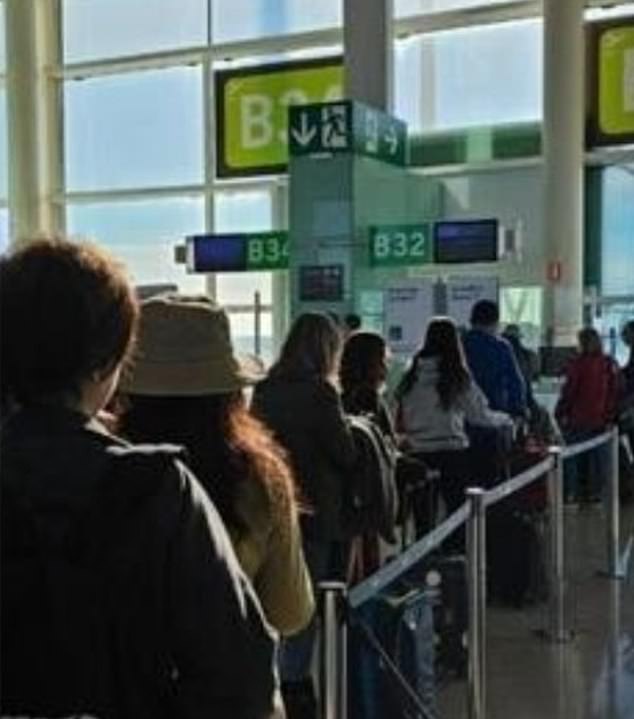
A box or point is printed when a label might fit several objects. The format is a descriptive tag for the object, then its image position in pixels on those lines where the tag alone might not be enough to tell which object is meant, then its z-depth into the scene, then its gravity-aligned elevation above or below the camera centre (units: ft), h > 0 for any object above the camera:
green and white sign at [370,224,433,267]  40.63 +0.93
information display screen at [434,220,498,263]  41.16 +1.06
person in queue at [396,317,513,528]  20.12 -2.08
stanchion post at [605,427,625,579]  22.71 -4.13
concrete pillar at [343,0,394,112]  42.91 +7.35
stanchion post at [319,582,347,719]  8.33 -2.42
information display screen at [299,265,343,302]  39.81 -0.22
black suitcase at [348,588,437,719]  9.39 -2.99
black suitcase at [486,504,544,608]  19.19 -4.15
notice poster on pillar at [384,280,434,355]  35.65 -1.01
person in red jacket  30.83 -2.78
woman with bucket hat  6.81 -0.80
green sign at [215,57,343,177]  55.01 +6.90
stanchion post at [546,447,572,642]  18.51 -4.00
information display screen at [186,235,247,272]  48.29 +0.89
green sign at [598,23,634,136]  47.47 +6.99
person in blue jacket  23.18 -1.60
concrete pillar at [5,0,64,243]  58.85 +7.44
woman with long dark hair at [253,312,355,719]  13.03 -1.44
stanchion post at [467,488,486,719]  12.93 -3.28
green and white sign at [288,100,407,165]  38.73 +4.46
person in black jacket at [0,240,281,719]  4.63 -0.96
